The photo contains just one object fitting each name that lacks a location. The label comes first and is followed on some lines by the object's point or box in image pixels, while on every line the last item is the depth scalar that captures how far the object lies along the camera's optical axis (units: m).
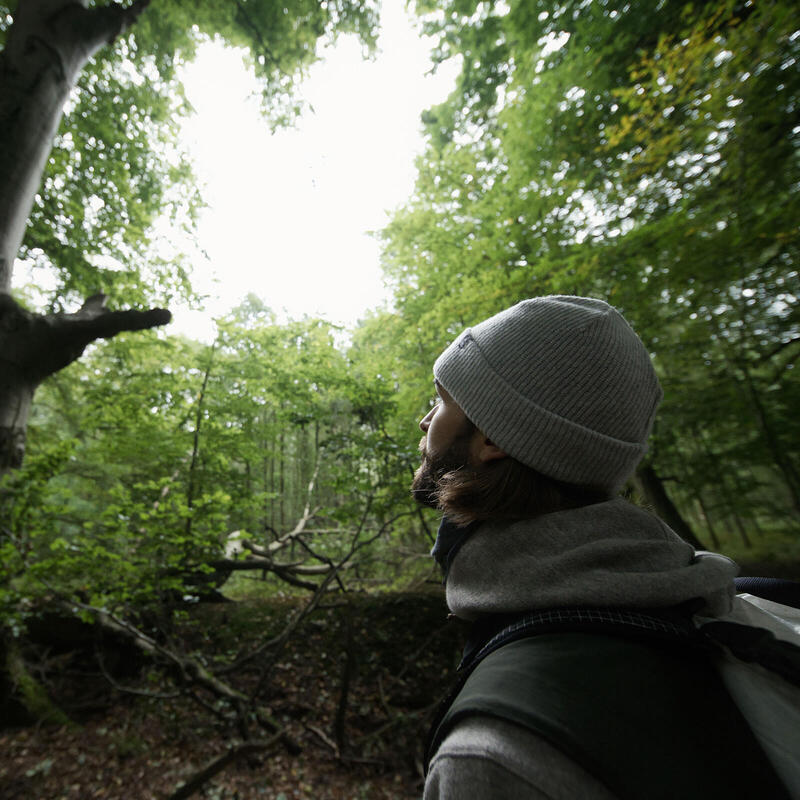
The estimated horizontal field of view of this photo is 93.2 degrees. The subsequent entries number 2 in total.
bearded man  0.51
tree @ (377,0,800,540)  2.85
